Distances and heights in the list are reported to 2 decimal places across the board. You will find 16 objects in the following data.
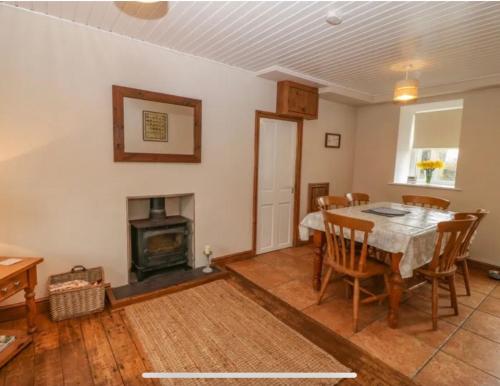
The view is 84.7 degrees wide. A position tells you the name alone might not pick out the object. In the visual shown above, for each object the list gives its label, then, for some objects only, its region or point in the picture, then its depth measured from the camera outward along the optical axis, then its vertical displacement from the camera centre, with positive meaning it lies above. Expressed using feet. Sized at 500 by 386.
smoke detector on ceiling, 6.68 +3.59
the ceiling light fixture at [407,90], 8.96 +2.47
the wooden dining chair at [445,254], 6.82 -2.33
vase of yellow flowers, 13.32 -0.01
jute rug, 5.93 -4.45
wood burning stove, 9.60 -3.04
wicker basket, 7.39 -3.93
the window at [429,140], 13.07 +1.28
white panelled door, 12.51 -1.06
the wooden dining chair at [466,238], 7.84 -2.08
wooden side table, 5.93 -3.08
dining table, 6.81 -1.99
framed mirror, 8.56 +1.04
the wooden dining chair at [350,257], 6.98 -2.61
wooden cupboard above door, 11.98 +2.78
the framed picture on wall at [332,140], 14.94 +1.25
